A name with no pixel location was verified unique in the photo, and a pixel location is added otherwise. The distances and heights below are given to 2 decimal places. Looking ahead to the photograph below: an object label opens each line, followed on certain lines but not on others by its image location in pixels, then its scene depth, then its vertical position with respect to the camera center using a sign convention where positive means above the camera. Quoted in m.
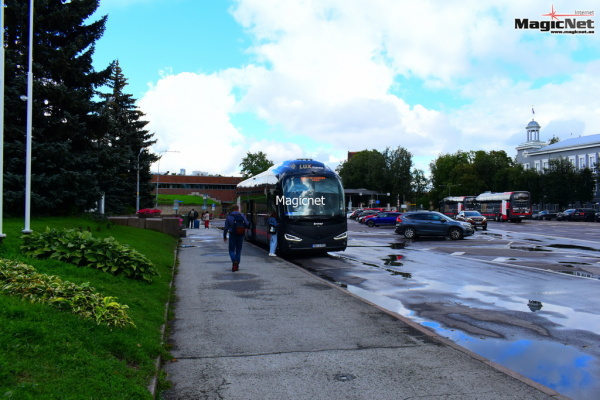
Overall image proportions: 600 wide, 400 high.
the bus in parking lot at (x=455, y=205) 67.25 +0.43
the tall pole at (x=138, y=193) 42.09 +1.19
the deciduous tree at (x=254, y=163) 114.44 +10.31
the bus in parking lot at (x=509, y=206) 55.78 +0.22
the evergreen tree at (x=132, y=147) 39.55 +5.37
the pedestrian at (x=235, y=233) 13.03 -0.67
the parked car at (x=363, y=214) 58.21 -0.81
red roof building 106.56 +4.76
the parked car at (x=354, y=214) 70.05 -0.93
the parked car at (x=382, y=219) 50.72 -1.17
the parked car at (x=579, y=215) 62.38 -0.85
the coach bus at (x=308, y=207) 17.19 +0.02
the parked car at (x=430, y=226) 27.14 -1.00
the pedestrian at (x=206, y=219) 47.86 -1.16
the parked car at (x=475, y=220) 39.42 -0.96
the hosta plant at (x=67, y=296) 5.63 -1.05
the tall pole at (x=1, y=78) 10.81 +2.82
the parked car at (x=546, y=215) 71.56 -1.03
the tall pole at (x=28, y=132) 13.07 +2.09
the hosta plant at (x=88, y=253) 9.39 -0.88
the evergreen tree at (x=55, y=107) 18.27 +3.99
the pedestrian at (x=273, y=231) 17.28 -0.82
